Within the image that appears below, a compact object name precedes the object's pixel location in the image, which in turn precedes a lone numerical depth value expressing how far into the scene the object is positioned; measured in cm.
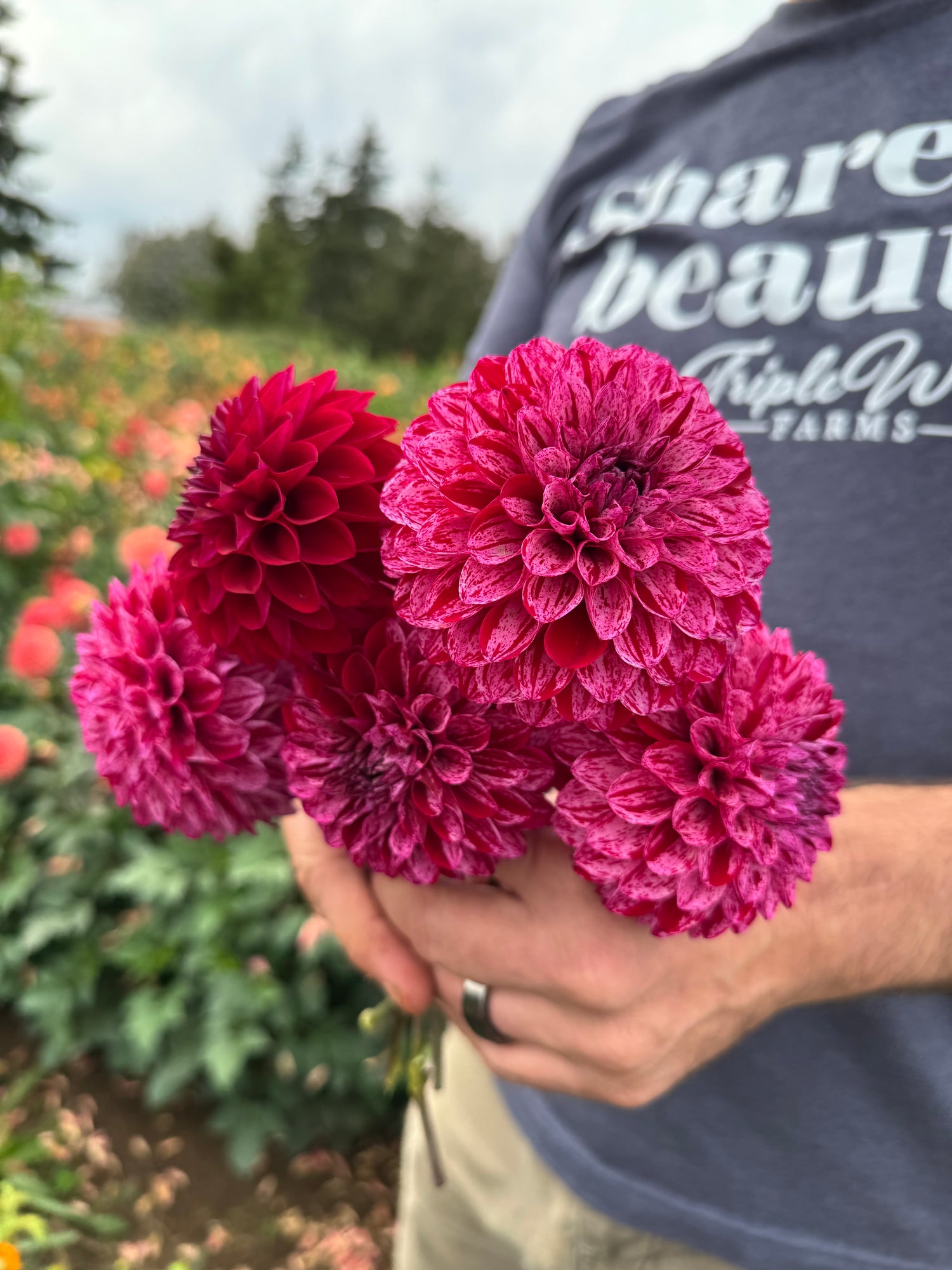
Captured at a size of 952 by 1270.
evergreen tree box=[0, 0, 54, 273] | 1382
